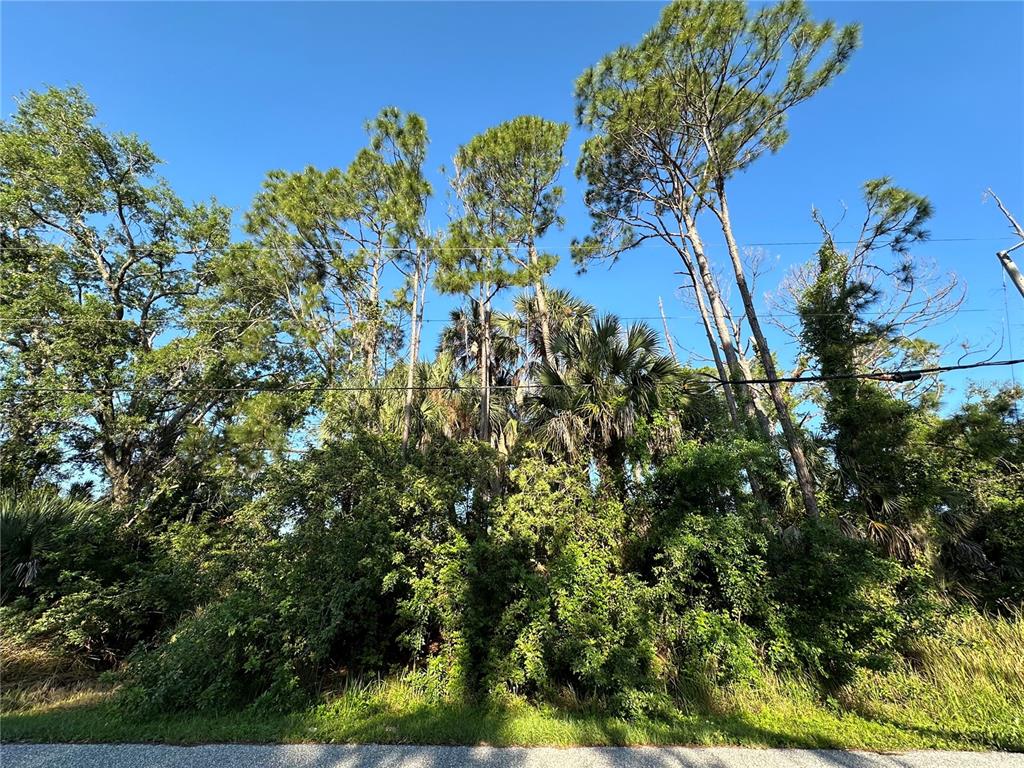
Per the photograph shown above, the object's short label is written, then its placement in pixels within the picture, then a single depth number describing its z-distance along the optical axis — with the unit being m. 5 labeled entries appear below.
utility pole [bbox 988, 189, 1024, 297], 6.07
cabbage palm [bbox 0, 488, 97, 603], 6.97
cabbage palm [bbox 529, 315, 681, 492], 8.80
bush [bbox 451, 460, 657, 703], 5.45
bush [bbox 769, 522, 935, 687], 5.51
